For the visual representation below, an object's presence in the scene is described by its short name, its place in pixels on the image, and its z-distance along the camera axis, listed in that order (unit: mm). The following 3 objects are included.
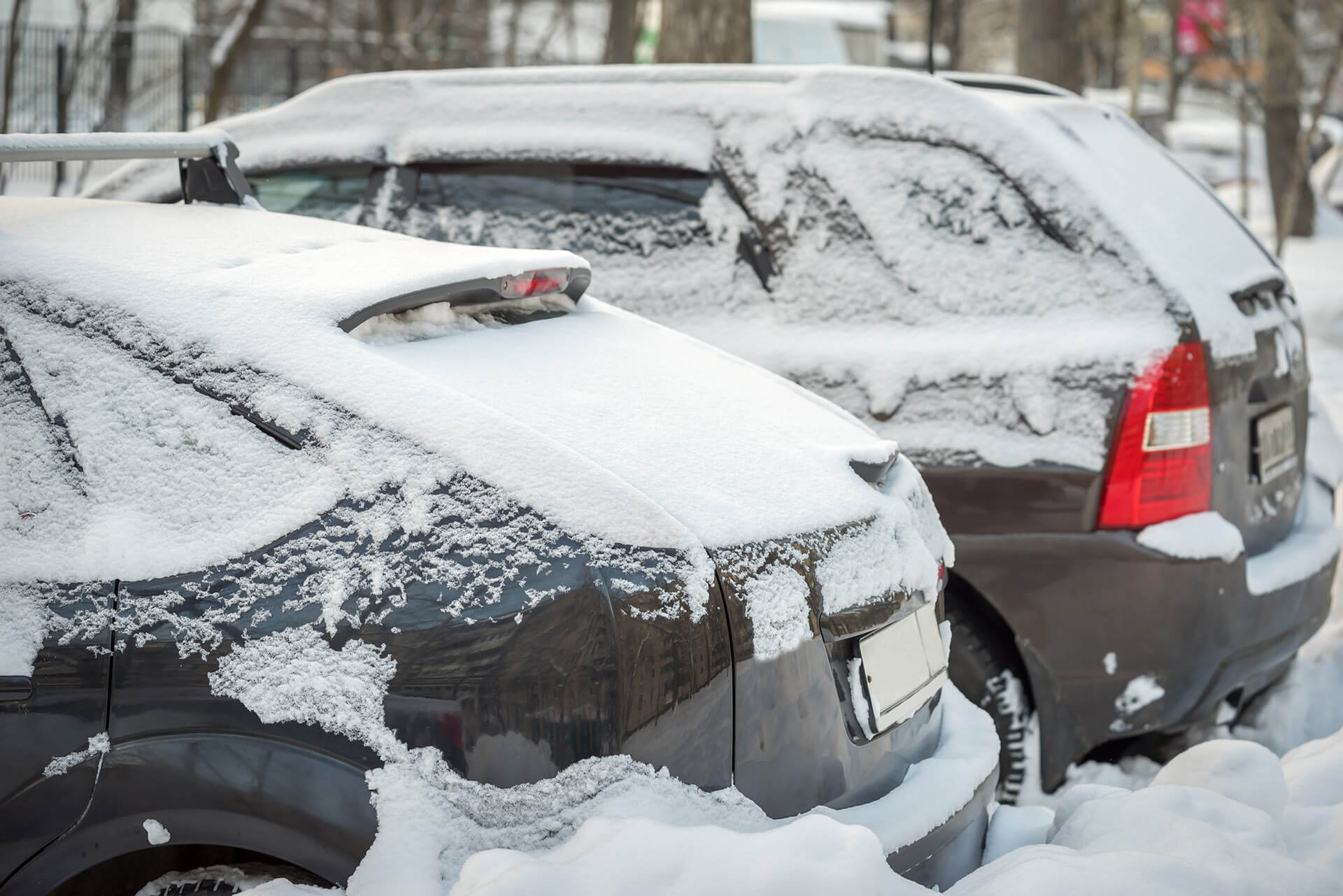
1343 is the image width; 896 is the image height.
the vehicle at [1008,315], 6215
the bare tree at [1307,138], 18859
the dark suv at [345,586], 3600
